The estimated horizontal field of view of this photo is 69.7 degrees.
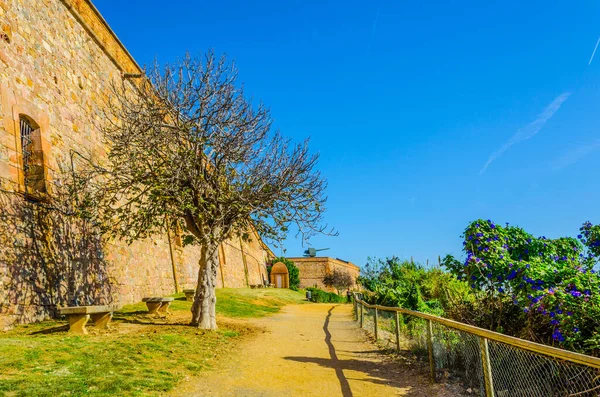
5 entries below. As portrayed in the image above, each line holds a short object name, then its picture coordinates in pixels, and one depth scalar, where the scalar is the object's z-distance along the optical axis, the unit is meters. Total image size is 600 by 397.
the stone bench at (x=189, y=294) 16.78
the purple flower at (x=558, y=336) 5.48
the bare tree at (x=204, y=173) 11.01
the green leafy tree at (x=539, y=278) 5.46
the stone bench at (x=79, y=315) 8.23
